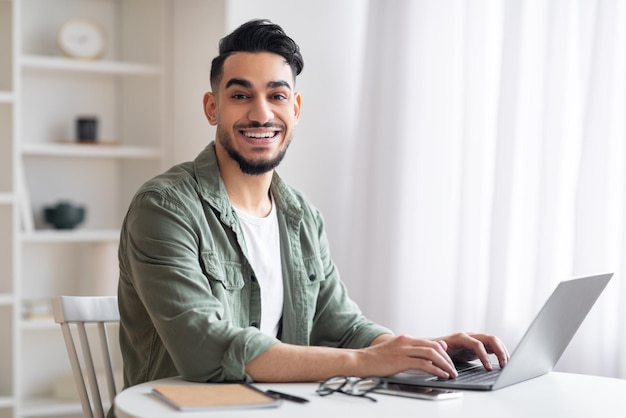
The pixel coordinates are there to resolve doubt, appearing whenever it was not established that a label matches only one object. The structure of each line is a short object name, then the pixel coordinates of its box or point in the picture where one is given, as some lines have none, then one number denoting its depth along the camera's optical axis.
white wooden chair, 2.07
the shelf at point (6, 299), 3.63
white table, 1.46
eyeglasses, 1.60
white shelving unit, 3.71
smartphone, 1.56
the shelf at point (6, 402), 3.64
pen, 1.54
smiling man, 1.71
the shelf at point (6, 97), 3.59
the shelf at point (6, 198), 3.61
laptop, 1.63
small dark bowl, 3.83
